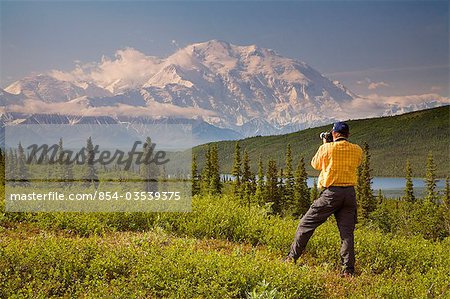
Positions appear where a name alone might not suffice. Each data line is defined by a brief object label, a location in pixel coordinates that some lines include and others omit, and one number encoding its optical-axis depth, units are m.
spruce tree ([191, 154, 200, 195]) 84.80
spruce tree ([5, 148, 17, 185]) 98.72
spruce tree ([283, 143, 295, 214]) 120.33
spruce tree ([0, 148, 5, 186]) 88.31
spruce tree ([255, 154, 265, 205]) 117.44
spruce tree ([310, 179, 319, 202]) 126.50
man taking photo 10.46
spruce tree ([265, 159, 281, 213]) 118.07
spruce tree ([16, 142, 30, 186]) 93.69
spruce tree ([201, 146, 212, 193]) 108.69
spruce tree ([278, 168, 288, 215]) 119.87
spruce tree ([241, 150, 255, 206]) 117.54
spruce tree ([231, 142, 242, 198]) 123.50
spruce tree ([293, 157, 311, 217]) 117.62
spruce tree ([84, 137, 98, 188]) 61.34
